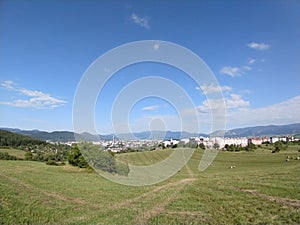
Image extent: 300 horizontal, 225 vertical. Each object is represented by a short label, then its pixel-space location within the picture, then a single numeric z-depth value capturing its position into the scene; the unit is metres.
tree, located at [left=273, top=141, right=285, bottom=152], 56.04
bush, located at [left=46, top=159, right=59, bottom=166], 38.02
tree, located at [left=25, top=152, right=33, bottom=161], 44.44
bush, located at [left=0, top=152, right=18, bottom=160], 41.12
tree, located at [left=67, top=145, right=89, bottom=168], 28.55
